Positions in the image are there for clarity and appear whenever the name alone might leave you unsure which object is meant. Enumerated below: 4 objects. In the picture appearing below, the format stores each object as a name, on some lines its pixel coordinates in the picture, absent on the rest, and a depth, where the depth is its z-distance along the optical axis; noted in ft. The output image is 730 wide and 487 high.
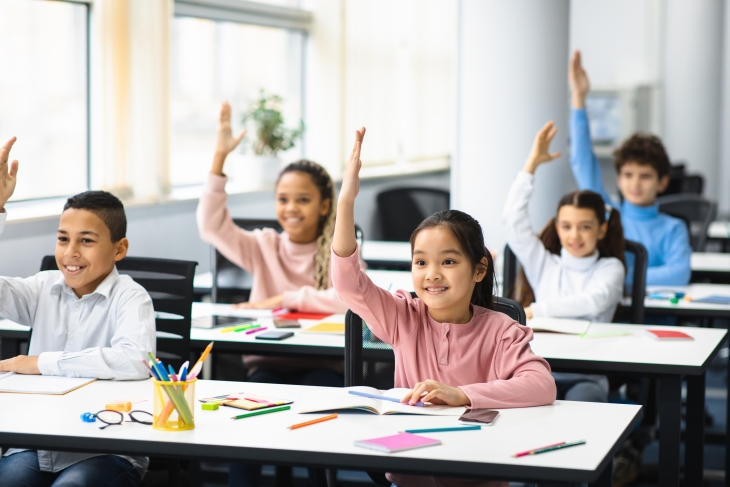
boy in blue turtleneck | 14.64
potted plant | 18.28
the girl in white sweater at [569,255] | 11.76
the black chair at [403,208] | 22.53
